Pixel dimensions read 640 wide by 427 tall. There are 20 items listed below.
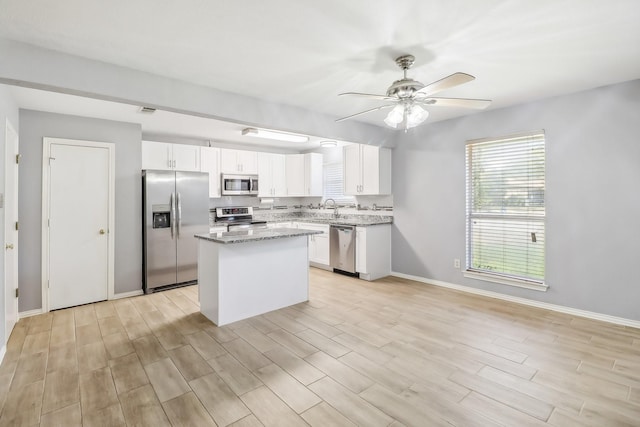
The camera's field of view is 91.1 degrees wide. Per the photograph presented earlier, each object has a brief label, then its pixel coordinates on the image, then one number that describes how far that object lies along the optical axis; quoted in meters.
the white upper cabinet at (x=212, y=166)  5.52
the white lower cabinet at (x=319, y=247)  5.74
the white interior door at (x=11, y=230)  2.89
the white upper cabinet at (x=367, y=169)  5.23
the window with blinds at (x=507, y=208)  3.86
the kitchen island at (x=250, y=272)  3.36
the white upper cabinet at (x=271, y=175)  6.34
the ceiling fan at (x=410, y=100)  2.47
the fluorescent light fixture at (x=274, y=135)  4.87
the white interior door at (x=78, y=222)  3.87
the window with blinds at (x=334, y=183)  6.49
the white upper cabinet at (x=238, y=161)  5.77
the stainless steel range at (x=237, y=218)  5.91
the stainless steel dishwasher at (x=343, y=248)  5.23
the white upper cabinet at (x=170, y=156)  4.88
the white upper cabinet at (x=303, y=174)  6.60
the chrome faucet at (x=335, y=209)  6.45
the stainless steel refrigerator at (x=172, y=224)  4.48
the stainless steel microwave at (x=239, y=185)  5.75
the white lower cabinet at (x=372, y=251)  5.08
